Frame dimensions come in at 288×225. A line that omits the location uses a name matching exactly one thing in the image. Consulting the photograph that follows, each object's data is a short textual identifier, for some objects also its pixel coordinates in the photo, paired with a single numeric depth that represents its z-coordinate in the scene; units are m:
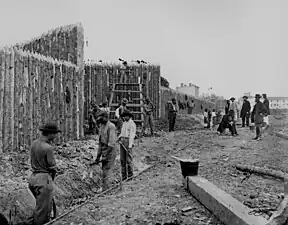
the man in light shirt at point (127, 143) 7.79
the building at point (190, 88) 55.75
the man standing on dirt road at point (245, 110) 15.60
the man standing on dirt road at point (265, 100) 13.96
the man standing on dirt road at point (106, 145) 7.03
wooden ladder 14.37
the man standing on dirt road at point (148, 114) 13.69
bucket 6.51
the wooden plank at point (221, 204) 4.25
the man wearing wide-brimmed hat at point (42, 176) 5.17
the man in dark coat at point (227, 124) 14.23
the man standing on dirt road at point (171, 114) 15.20
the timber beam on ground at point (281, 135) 13.12
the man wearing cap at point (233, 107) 14.58
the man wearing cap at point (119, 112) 11.22
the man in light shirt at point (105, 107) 13.04
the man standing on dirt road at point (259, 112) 11.78
